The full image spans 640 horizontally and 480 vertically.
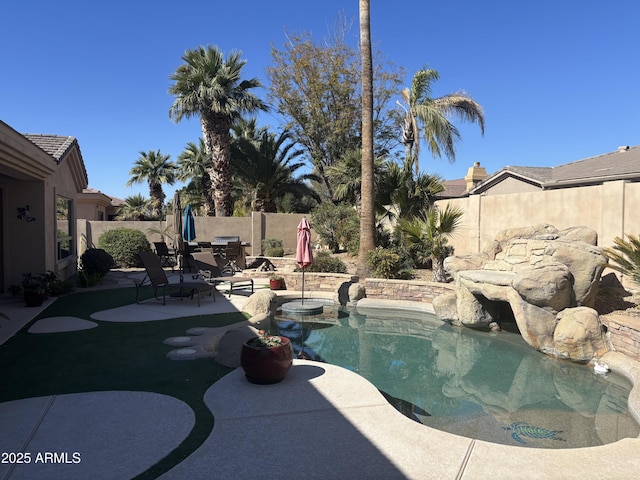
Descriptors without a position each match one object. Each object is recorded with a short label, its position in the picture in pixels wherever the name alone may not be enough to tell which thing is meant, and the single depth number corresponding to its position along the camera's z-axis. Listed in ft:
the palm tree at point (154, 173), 107.86
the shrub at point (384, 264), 37.73
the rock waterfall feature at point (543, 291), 21.84
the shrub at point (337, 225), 53.16
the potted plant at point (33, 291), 29.09
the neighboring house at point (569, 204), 29.01
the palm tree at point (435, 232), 37.01
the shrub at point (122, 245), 53.26
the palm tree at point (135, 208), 112.37
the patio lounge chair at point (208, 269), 34.94
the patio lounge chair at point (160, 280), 30.78
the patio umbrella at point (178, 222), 48.18
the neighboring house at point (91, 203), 88.02
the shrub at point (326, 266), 41.52
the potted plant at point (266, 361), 15.44
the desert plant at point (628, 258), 23.63
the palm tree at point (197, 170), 87.51
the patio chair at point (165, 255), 53.57
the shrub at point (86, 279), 39.11
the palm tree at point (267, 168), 77.05
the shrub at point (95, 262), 41.83
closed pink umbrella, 32.50
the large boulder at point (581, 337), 21.27
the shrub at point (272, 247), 58.34
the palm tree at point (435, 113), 62.39
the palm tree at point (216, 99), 69.46
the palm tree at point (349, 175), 58.18
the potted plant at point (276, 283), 38.88
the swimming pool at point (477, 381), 15.08
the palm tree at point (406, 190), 46.11
